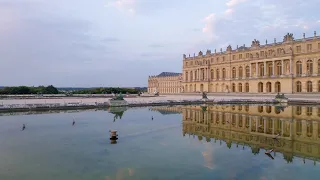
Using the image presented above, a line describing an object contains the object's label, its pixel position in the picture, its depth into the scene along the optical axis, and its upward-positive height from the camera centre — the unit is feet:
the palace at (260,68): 195.00 +17.80
